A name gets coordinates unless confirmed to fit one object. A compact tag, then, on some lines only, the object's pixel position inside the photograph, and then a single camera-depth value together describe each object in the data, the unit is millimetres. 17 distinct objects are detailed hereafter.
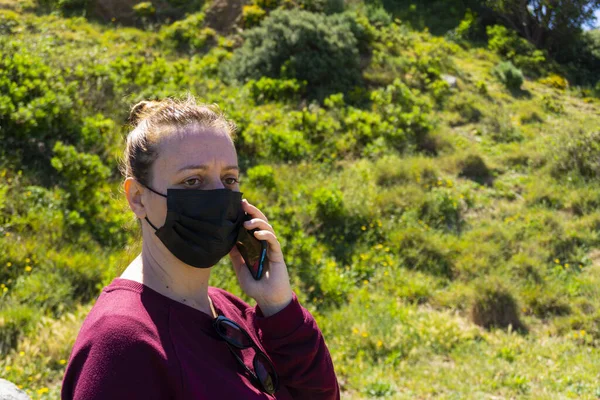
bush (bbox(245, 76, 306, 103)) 10344
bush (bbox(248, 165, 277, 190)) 7301
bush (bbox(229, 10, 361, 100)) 10992
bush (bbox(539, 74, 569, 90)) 14062
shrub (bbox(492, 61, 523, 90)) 12891
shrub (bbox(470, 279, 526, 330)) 5617
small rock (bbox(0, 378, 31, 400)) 2395
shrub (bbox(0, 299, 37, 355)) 4176
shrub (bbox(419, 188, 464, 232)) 7289
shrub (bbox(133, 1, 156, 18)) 14148
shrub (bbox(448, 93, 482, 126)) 10587
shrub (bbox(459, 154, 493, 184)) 8633
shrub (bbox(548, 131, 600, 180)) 8383
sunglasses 1614
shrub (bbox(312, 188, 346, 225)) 6875
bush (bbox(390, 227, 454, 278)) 6469
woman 1328
